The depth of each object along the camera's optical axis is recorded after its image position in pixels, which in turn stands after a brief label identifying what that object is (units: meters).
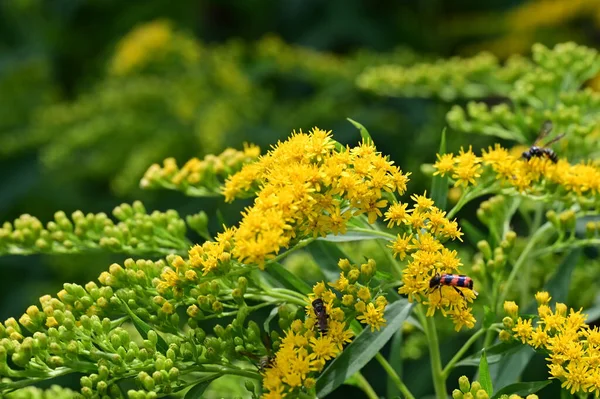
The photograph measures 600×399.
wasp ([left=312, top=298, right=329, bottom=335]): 0.83
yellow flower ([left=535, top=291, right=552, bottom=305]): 0.86
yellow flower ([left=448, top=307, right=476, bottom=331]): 0.84
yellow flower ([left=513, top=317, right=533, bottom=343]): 0.84
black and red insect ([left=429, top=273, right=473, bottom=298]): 0.83
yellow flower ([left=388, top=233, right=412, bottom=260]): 0.84
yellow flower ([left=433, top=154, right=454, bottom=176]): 0.87
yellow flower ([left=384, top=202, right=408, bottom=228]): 0.85
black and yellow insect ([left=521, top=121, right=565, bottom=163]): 0.90
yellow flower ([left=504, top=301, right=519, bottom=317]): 0.85
